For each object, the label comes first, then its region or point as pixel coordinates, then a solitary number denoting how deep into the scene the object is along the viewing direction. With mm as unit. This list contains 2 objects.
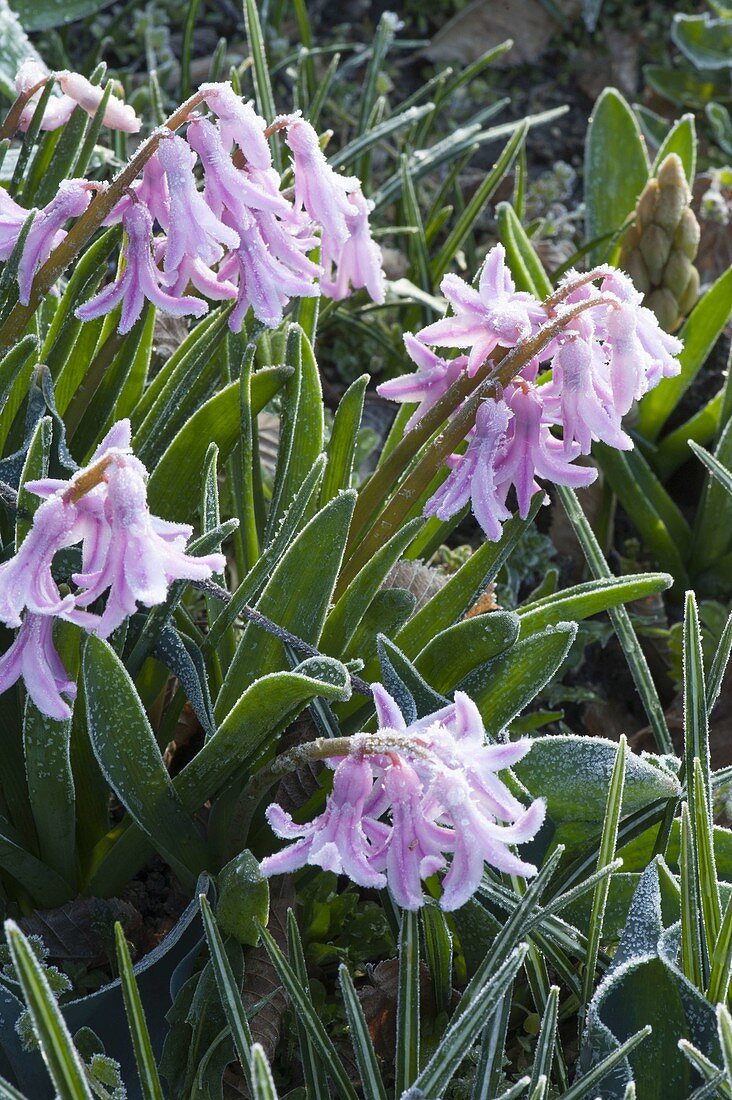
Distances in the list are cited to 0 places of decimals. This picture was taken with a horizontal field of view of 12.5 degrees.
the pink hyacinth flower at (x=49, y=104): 1034
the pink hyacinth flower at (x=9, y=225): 980
